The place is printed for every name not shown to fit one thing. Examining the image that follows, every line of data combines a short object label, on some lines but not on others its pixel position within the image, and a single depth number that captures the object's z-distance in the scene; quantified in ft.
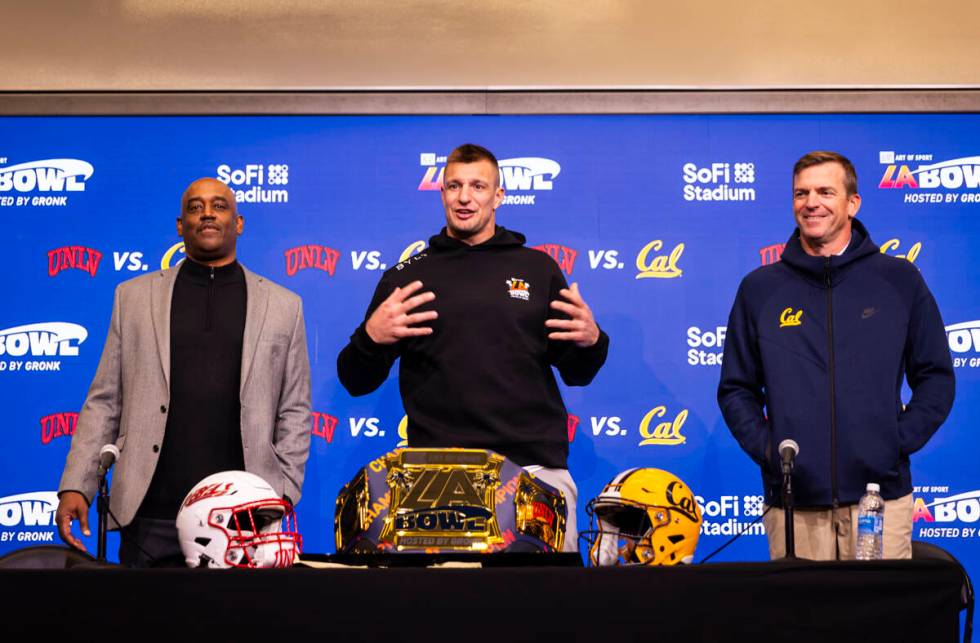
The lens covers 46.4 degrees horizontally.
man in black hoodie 11.49
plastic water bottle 10.57
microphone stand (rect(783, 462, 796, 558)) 9.04
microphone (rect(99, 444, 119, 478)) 9.80
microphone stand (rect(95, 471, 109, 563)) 9.82
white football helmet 9.81
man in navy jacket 11.67
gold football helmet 10.66
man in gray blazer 12.23
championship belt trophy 9.14
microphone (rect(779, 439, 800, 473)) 9.43
